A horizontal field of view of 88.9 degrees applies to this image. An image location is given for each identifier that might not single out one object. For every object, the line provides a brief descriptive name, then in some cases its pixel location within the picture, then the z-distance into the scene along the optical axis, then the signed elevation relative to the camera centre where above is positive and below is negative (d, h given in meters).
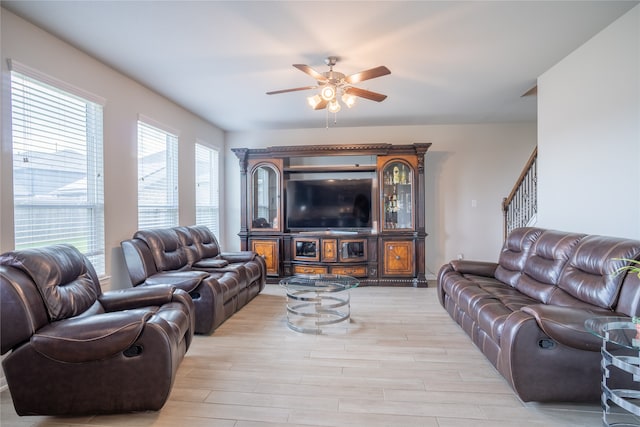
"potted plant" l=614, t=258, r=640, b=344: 1.93 -0.37
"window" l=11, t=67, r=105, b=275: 2.47 +0.38
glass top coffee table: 3.28 -1.11
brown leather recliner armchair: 1.79 -0.78
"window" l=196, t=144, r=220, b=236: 5.30 +0.41
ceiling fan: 2.79 +1.17
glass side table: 1.61 -0.77
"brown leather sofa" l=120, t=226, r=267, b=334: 3.13 -0.64
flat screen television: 5.52 +0.12
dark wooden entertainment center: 5.24 -0.12
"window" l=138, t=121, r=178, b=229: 3.89 +0.44
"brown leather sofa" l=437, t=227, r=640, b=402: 1.93 -0.72
